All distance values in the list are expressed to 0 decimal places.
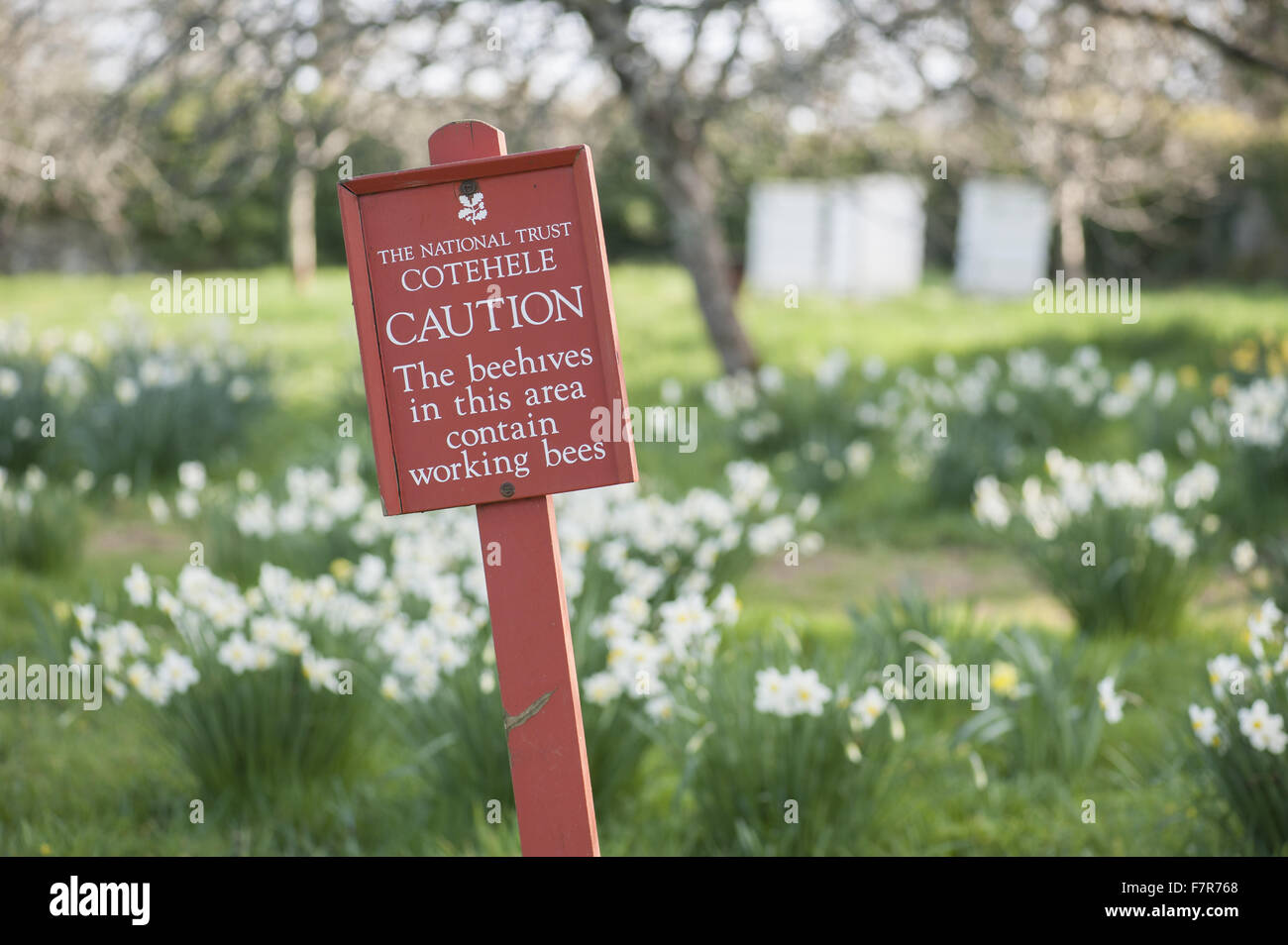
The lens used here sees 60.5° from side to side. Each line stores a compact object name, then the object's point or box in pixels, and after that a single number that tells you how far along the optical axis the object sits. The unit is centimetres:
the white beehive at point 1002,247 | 1466
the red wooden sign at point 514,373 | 182
